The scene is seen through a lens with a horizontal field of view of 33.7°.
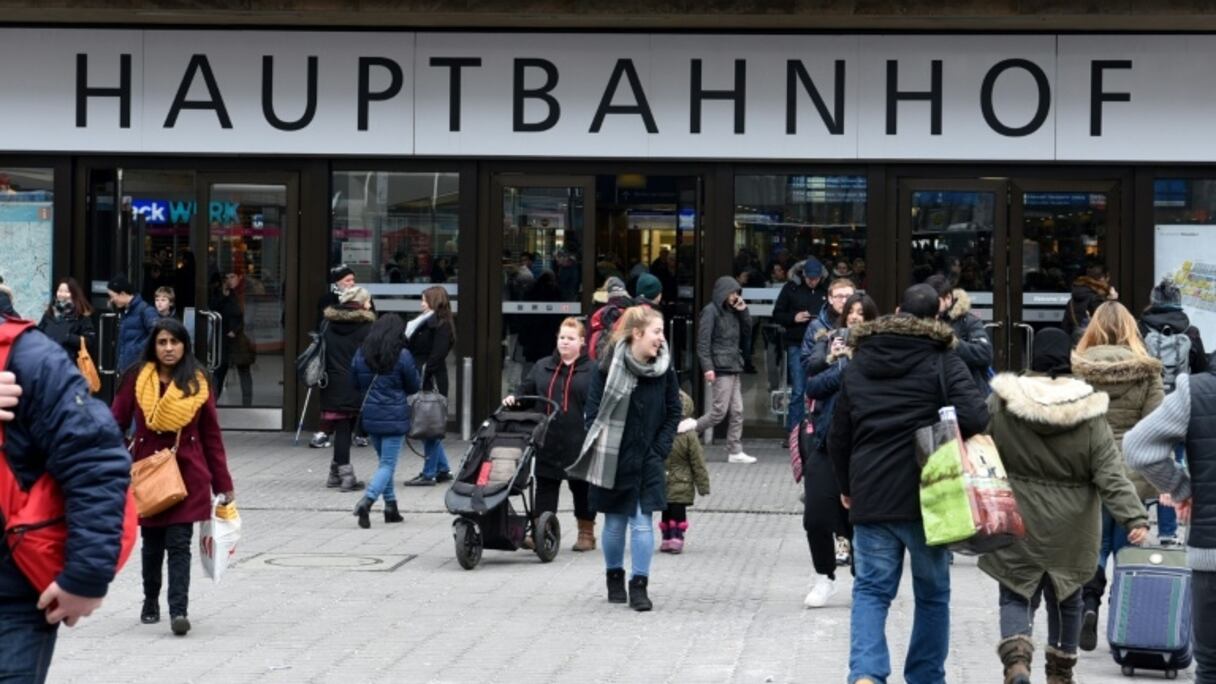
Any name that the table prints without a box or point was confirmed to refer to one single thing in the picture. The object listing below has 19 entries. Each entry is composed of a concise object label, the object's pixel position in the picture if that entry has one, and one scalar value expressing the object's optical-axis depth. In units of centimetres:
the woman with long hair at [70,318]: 1734
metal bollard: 2069
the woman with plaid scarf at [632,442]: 1086
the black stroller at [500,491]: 1252
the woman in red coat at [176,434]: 1012
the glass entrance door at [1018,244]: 2038
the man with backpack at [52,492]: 487
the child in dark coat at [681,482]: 1334
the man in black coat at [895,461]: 783
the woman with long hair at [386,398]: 1448
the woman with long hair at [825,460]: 1043
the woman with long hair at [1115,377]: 995
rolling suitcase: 908
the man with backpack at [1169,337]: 1513
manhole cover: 1271
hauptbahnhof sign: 2016
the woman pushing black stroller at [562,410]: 1323
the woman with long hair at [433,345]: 1714
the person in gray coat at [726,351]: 1892
